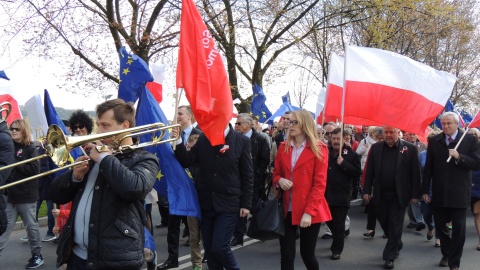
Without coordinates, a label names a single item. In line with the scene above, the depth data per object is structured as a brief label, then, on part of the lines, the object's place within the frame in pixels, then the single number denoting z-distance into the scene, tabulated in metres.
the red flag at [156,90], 8.02
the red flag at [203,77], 5.06
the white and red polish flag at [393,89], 6.77
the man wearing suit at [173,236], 6.46
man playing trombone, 3.04
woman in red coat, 5.00
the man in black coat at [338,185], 7.28
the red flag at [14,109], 9.02
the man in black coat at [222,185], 5.15
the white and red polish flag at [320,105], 13.07
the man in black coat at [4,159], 3.94
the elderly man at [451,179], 6.25
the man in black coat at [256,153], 8.10
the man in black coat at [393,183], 6.69
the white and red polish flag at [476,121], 7.20
